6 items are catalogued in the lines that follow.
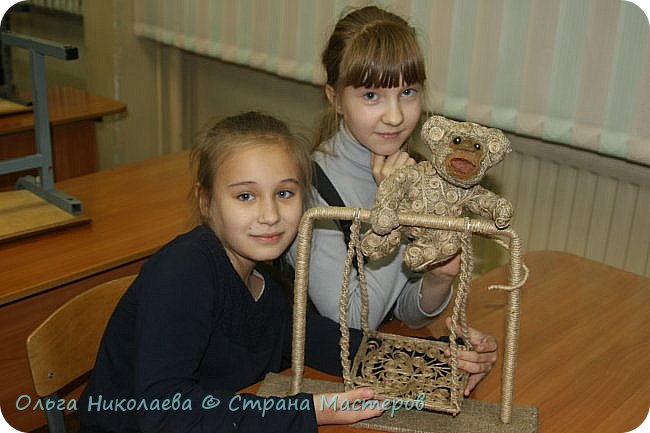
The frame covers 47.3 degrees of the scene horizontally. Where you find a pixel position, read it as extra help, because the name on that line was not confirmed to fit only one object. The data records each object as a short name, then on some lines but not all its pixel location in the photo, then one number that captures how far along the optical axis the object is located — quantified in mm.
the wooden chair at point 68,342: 1120
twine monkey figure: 909
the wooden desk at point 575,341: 1039
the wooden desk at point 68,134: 2312
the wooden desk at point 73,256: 1408
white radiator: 1790
